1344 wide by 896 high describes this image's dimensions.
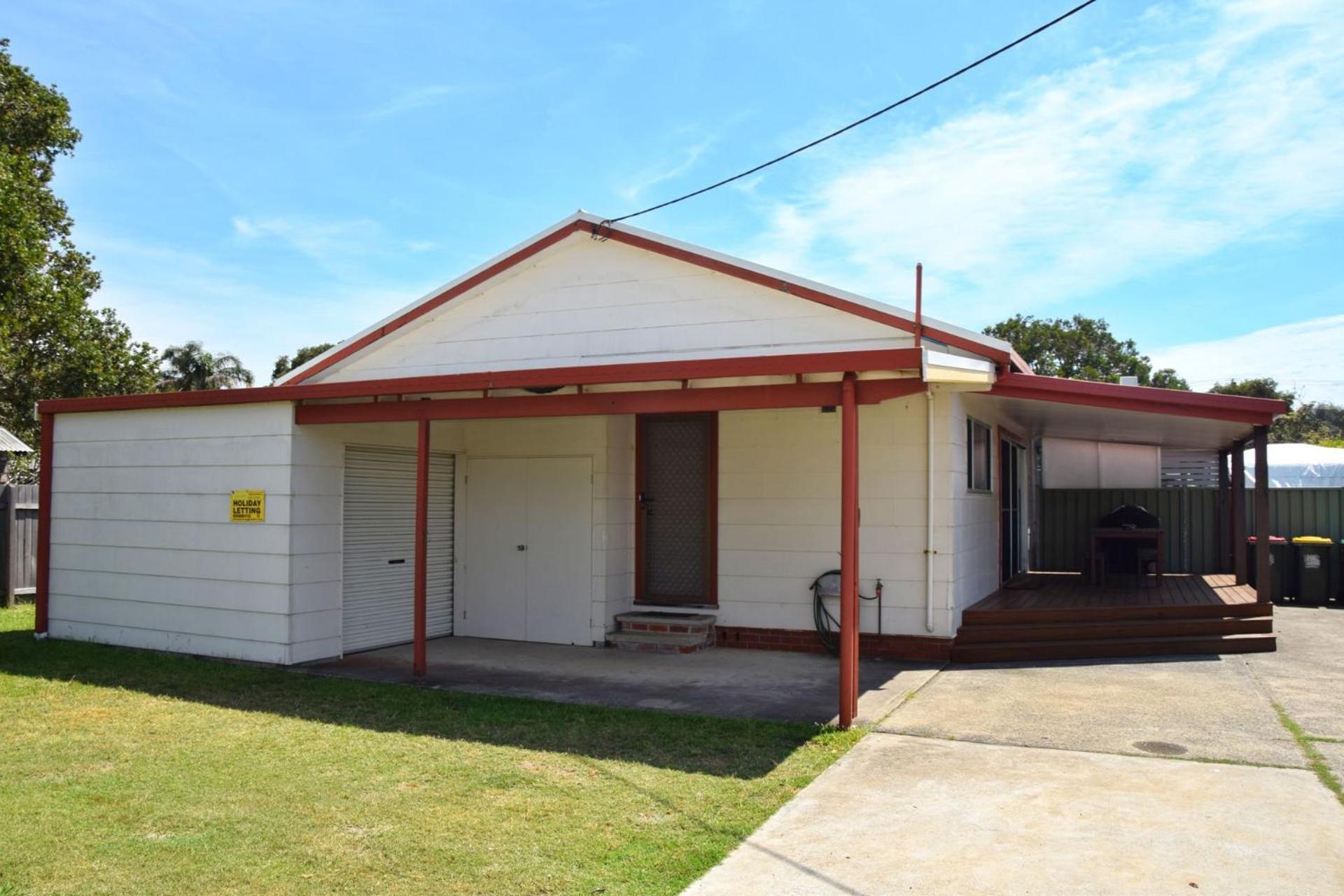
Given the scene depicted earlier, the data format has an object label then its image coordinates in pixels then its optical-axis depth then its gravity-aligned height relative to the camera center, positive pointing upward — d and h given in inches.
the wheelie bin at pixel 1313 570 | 551.8 -44.7
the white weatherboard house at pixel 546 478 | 361.4 +5.2
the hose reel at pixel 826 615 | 382.0 -50.0
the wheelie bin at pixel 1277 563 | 563.2 -41.8
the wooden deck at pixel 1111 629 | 374.3 -55.1
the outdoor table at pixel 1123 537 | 511.2 -24.4
